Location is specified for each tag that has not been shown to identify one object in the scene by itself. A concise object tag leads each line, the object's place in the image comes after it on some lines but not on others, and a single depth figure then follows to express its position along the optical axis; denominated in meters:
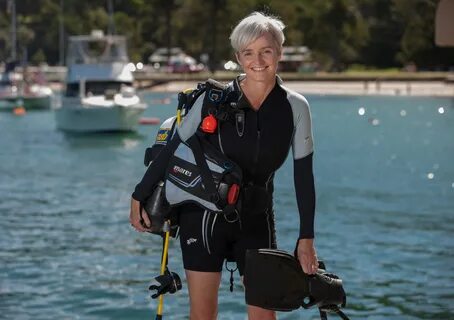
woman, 5.61
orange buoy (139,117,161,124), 54.58
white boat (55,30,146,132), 45.56
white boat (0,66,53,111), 70.00
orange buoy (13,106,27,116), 67.69
